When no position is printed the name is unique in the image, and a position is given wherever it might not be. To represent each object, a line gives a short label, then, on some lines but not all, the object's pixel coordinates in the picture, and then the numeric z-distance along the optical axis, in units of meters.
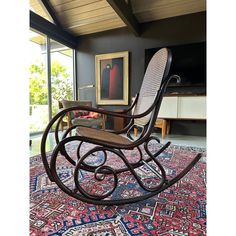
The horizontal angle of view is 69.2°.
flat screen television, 3.26
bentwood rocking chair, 0.95
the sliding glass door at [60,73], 3.94
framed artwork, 3.99
